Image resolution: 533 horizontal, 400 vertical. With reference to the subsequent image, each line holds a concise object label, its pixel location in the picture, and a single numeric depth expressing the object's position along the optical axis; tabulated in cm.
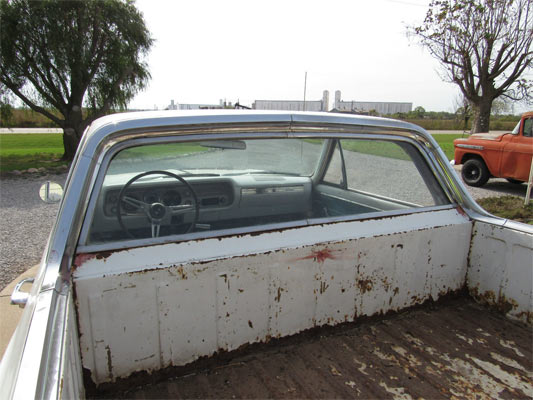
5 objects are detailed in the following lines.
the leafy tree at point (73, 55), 1120
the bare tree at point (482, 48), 1279
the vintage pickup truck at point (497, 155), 824
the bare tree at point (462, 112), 2988
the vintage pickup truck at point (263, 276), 150
